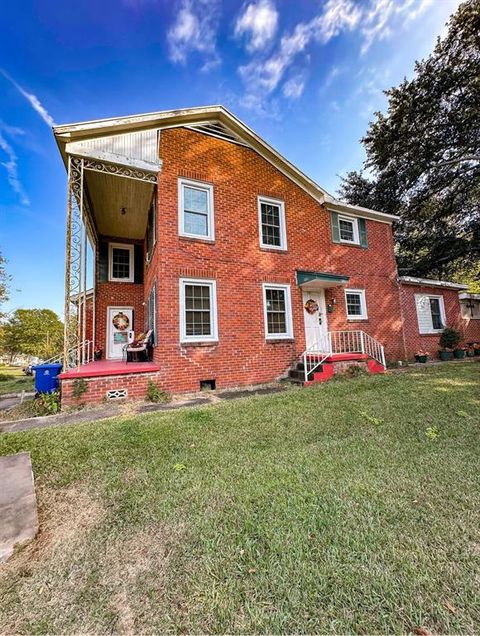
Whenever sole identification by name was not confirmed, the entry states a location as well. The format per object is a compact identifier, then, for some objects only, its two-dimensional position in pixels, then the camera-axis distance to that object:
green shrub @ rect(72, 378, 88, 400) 6.04
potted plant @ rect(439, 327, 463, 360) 11.89
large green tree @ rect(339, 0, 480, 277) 11.59
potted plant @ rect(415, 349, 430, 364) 11.16
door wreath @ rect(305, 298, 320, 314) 9.58
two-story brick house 7.20
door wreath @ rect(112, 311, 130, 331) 11.09
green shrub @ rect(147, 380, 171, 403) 6.54
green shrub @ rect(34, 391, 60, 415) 5.87
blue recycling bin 6.86
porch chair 8.40
